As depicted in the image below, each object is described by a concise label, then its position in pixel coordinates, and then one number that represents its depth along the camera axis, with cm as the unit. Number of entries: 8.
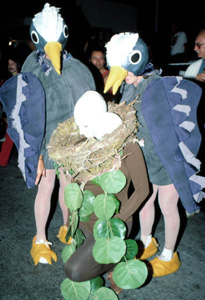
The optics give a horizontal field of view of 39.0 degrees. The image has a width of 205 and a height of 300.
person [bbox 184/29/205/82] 292
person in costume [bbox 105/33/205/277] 174
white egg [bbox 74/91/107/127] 142
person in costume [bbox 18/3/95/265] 195
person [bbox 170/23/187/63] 662
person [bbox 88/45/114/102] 377
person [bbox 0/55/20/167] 432
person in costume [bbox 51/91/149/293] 148
